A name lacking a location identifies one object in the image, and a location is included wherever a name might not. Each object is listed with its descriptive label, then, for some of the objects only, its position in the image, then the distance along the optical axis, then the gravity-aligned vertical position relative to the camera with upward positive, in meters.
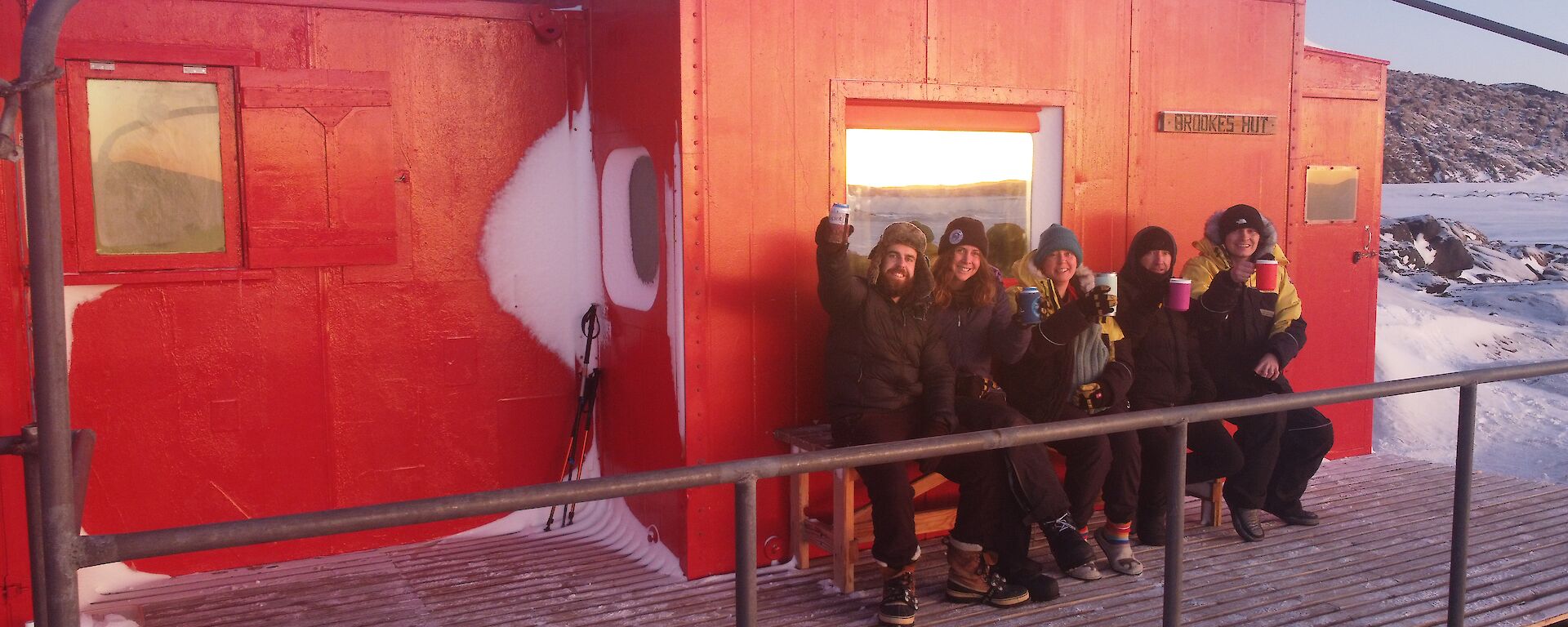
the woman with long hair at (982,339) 4.30 -0.45
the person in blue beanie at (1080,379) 4.44 -0.62
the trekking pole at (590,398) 5.12 -0.78
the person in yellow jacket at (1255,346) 4.98 -0.55
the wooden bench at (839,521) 4.29 -1.15
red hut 4.35 +0.05
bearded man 4.05 -0.62
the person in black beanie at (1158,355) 4.82 -0.56
